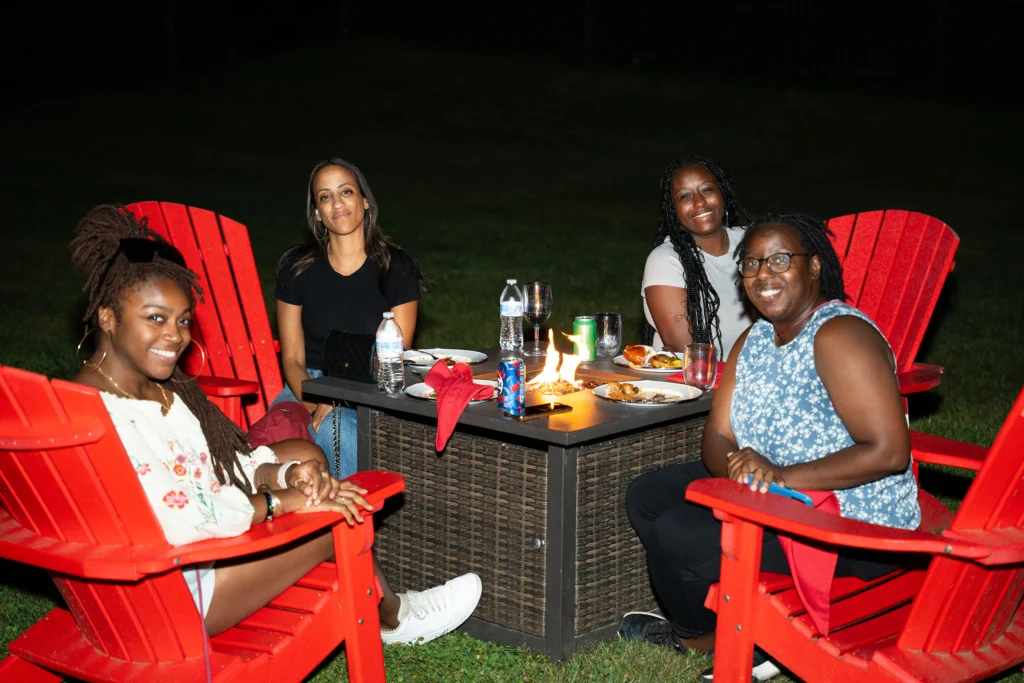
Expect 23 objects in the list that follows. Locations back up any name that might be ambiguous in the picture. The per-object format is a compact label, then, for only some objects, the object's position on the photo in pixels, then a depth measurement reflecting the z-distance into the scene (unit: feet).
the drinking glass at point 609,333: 16.21
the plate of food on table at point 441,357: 15.07
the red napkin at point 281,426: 15.17
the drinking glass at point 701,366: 13.85
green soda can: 15.88
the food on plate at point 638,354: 15.31
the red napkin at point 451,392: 12.85
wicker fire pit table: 12.91
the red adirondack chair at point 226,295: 17.33
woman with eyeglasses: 10.99
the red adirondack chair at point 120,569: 9.32
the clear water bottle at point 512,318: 16.12
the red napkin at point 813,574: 10.62
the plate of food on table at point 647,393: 13.28
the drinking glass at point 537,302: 16.39
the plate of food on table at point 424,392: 13.33
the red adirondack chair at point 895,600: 9.60
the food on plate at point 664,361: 15.21
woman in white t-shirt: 16.97
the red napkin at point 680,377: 14.70
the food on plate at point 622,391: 13.32
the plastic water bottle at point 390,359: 13.60
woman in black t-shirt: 16.69
